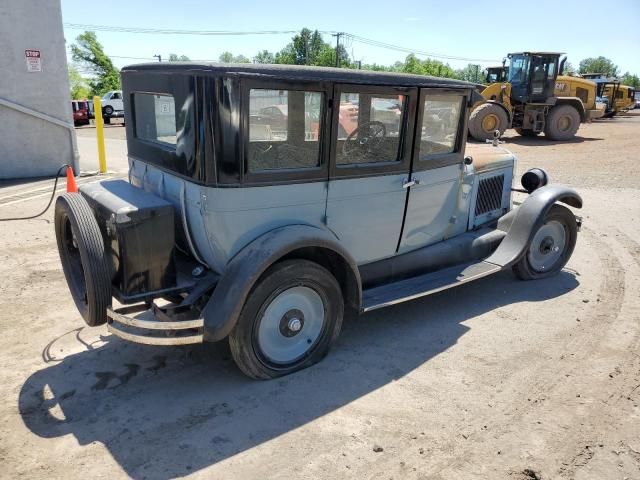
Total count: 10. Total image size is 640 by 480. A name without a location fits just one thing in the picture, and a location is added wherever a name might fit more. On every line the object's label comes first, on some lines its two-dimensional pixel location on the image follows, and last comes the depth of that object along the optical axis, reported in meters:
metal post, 10.62
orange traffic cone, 6.75
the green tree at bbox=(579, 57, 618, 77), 96.44
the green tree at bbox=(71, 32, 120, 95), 48.66
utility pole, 47.83
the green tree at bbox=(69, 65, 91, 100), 47.81
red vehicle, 25.62
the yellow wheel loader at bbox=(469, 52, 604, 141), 16.81
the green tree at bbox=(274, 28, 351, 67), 59.53
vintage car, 3.11
